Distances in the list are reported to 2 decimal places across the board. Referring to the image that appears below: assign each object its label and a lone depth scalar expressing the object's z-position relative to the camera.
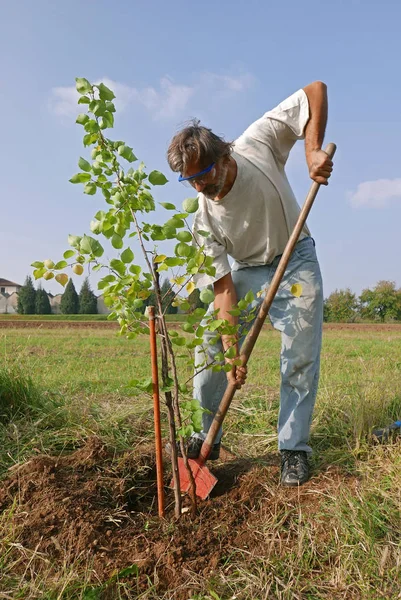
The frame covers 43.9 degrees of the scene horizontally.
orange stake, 2.12
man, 2.61
